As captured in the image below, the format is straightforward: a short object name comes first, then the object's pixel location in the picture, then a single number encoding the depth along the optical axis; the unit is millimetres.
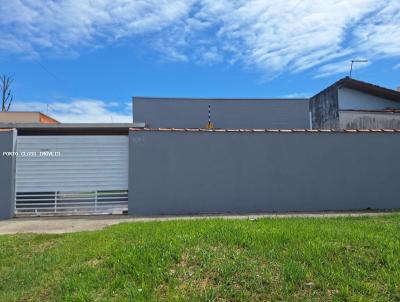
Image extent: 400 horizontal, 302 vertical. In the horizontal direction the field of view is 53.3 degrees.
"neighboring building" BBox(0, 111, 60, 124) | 21016
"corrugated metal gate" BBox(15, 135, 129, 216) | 11938
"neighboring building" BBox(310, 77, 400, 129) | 19406
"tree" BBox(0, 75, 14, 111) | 47744
